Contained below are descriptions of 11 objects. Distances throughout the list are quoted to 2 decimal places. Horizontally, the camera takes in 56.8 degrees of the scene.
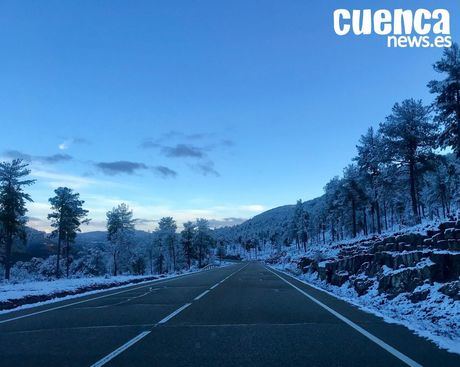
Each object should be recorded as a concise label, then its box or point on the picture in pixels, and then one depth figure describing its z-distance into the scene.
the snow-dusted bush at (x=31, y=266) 85.60
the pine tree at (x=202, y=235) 111.06
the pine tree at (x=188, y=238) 102.12
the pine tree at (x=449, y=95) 34.72
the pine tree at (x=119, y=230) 78.06
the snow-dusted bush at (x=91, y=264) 86.31
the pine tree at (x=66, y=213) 62.91
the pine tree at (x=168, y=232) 102.31
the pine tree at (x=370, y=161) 59.79
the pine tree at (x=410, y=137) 41.81
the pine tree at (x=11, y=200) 48.66
